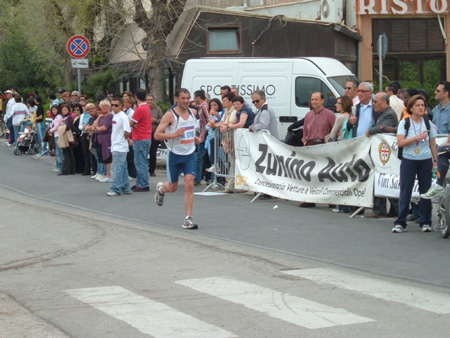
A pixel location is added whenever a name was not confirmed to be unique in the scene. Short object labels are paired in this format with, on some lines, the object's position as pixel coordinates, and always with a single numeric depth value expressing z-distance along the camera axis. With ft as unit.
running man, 40.06
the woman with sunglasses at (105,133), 58.44
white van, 67.67
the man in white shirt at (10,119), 96.58
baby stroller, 87.45
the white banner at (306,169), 43.16
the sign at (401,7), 99.50
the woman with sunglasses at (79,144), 68.90
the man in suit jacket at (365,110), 43.62
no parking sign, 79.25
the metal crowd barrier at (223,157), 53.57
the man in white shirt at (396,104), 46.85
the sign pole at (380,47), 71.91
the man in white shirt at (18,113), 92.68
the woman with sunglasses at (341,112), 45.68
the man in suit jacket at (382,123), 41.86
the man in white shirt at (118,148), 53.42
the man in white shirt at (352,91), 48.94
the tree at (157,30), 86.43
